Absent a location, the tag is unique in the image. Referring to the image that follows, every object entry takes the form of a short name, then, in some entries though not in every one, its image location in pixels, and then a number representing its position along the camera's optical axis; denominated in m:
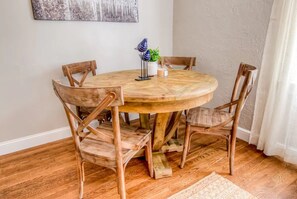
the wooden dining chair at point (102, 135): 1.07
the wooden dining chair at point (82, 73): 2.00
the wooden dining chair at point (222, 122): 1.59
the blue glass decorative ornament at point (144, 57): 1.75
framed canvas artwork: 2.03
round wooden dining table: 1.36
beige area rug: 1.53
